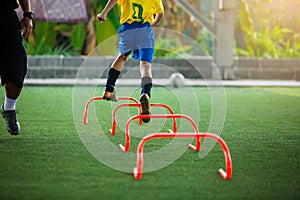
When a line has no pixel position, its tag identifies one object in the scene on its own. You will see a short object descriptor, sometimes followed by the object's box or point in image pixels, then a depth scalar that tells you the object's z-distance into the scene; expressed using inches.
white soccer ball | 648.8
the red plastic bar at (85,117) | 374.1
